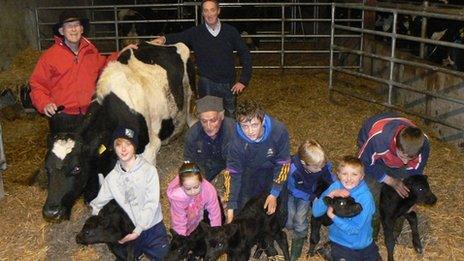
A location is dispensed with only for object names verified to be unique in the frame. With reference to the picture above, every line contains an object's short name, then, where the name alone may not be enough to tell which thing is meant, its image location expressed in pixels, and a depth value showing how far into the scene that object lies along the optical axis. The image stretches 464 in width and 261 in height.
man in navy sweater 5.44
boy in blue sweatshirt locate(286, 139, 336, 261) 3.67
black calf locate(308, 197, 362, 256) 3.18
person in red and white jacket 3.59
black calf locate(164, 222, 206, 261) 3.13
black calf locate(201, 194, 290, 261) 3.07
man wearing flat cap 3.61
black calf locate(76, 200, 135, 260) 3.19
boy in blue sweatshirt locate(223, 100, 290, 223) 3.53
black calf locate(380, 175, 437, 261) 3.63
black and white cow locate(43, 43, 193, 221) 3.77
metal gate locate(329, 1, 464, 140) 5.62
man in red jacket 4.34
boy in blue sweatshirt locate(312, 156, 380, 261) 3.30
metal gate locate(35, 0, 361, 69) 9.58
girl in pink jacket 3.25
